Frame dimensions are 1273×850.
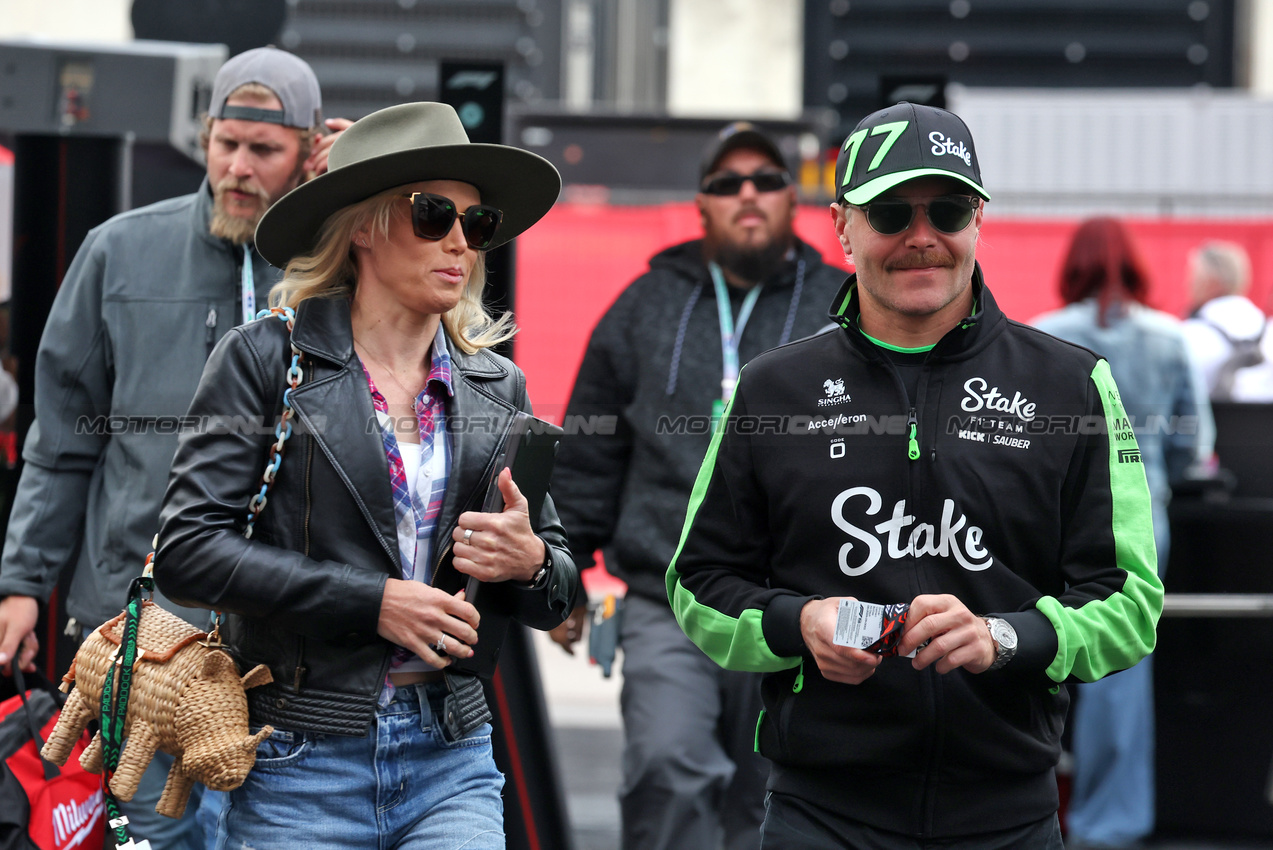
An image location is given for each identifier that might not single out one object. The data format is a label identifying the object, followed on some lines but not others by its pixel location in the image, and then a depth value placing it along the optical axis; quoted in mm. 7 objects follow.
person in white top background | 14633
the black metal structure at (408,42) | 26984
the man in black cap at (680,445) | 7484
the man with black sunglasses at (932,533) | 4477
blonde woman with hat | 4449
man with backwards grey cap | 6414
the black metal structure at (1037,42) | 27797
